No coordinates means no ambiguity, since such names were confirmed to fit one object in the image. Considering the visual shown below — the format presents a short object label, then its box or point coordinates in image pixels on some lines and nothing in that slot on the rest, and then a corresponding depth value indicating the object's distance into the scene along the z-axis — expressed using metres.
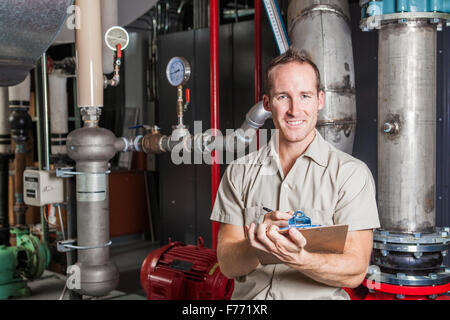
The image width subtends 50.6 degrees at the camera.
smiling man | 1.34
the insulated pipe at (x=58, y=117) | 3.52
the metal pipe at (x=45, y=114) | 3.34
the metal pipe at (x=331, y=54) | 2.17
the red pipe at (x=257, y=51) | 2.98
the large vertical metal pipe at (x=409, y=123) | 2.04
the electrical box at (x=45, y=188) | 3.29
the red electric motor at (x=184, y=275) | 2.74
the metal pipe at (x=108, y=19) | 2.90
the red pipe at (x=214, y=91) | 2.91
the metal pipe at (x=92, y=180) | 2.76
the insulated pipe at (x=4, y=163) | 4.06
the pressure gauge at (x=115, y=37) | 2.76
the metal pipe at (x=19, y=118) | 4.27
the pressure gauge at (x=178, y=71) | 2.96
